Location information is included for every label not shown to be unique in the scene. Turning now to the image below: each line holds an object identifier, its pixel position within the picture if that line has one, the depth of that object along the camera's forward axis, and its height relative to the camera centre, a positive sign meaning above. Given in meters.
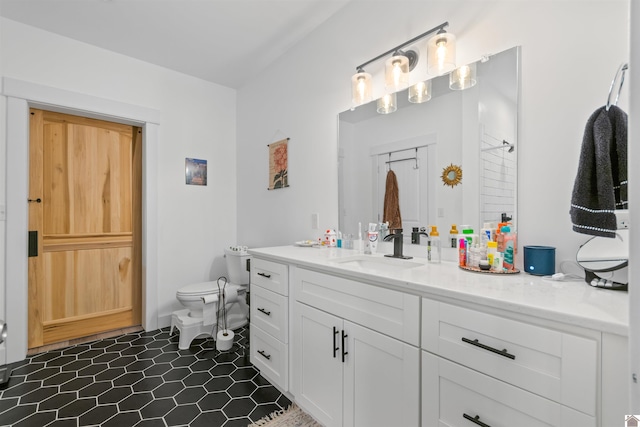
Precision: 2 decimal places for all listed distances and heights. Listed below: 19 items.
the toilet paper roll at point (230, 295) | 2.72 -0.75
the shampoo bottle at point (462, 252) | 1.46 -0.19
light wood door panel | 2.56 -0.13
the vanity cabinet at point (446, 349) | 0.78 -0.46
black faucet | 1.76 -0.18
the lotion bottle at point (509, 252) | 1.33 -0.17
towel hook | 1.07 +0.50
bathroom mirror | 1.43 +0.34
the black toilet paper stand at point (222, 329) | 2.44 -1.00
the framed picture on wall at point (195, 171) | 3.21 +0.43
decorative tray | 1.28 -0.25
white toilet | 2.58 -0.82
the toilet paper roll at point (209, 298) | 2.56 -0.74
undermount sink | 1.66 -0.29
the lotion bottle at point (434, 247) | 1.64 -0.19
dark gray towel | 0.99 +0.13
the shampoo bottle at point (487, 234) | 1.40 -0.10
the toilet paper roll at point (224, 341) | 2.44 -1.04
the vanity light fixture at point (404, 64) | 1.57 +0.85
